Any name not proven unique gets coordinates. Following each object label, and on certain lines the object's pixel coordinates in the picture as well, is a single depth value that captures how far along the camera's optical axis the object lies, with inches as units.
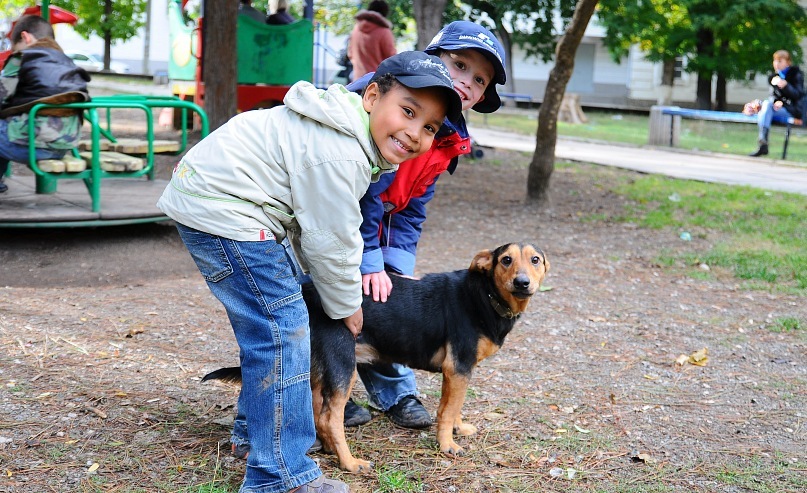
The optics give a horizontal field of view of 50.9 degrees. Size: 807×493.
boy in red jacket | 132.0
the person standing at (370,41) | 435.8
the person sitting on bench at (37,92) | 263.4
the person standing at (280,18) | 515.8
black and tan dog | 138.7
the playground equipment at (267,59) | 502.9
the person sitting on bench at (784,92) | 625.9
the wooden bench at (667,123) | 708.0
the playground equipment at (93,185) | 261.9
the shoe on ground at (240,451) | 130.9
